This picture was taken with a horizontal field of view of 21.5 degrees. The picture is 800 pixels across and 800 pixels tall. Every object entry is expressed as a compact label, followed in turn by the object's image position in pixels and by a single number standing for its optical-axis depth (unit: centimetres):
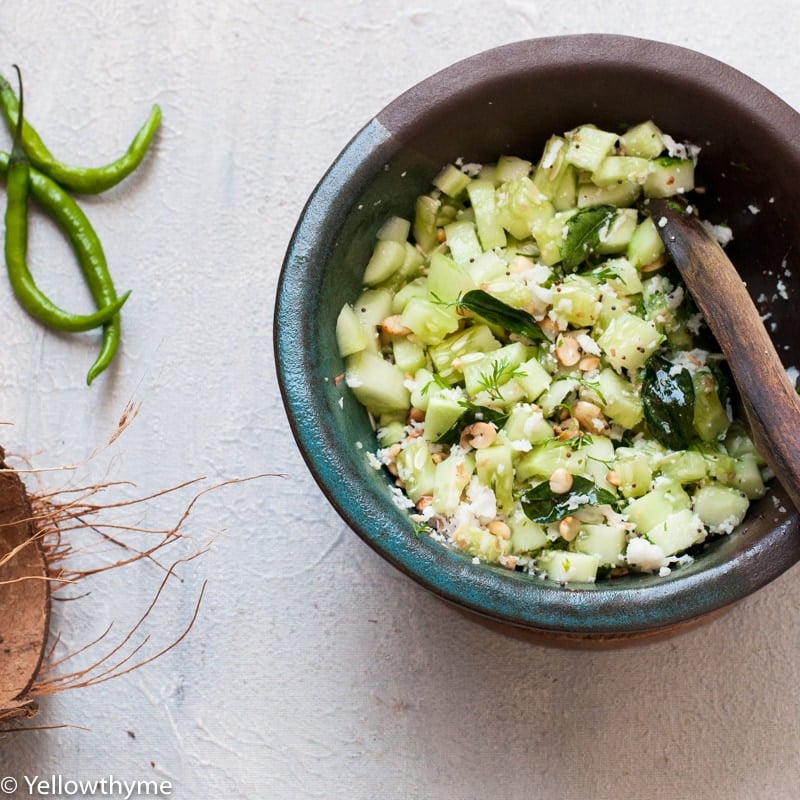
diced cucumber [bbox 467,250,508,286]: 74
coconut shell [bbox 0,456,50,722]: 75
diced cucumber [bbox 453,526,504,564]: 71
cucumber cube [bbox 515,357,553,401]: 73
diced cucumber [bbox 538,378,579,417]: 73
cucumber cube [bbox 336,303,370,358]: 73
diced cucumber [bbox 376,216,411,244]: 75
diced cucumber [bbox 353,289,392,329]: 75
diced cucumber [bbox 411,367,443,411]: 73
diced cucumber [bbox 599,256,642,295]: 74
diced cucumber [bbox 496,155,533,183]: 75
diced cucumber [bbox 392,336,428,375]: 74
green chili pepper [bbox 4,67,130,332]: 80
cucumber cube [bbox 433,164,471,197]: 75
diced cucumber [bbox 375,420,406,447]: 74
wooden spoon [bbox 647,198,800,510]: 69
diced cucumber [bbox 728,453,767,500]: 73
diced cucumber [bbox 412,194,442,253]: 75
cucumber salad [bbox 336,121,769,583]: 72
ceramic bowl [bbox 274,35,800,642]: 69
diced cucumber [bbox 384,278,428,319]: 75
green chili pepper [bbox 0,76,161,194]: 80
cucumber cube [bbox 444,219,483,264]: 74
